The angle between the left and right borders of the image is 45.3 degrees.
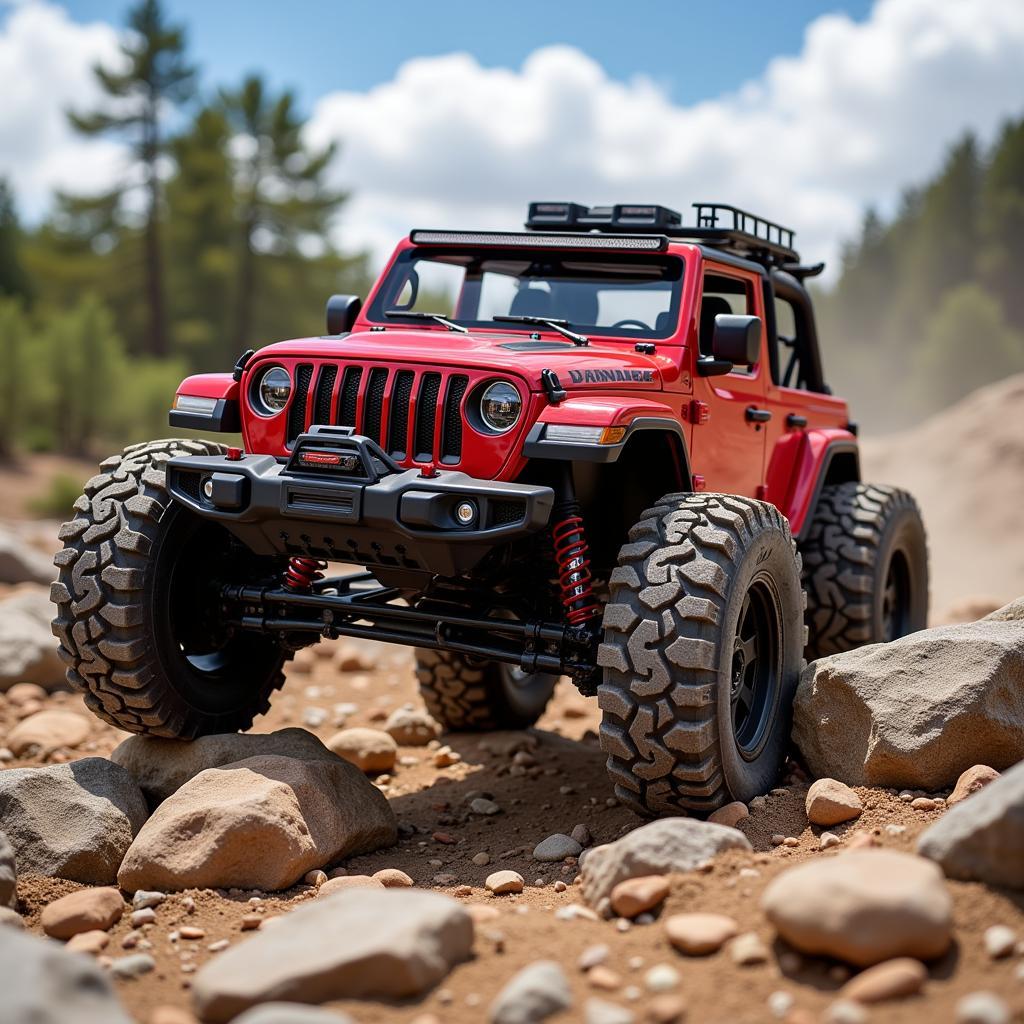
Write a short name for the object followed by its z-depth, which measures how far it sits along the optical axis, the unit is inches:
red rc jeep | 178.1
